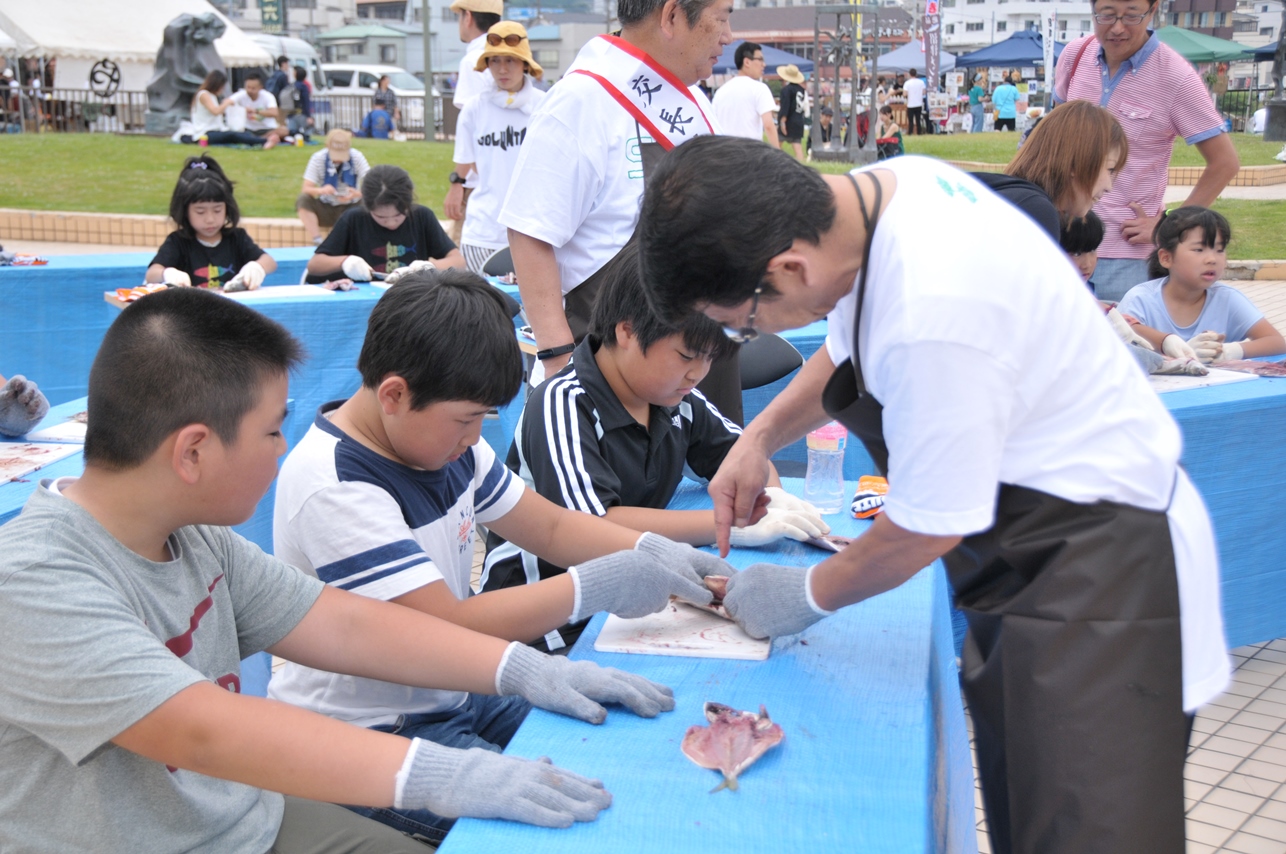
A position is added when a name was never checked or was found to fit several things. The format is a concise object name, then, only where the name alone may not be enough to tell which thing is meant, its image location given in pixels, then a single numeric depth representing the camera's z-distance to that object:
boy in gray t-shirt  1.13
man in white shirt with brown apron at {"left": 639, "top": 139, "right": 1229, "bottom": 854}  1.13
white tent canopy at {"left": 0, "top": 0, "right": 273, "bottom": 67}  21.98
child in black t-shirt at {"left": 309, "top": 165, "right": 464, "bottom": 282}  5.21
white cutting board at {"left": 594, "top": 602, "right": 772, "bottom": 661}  1.55
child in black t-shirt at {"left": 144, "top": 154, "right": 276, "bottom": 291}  4.88
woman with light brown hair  2.97
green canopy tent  23.59
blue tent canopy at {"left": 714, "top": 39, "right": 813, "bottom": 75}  25.85
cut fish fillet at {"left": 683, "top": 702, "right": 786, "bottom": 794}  1.24
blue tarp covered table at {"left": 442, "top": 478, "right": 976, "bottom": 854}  1.12
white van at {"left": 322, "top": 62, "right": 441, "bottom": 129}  23.61
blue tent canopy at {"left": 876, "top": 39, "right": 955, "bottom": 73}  27.27
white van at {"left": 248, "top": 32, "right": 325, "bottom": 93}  29.89
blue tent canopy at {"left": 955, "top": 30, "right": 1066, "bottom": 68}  28.25
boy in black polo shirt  2.01
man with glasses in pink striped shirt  3.79
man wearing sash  2.65
